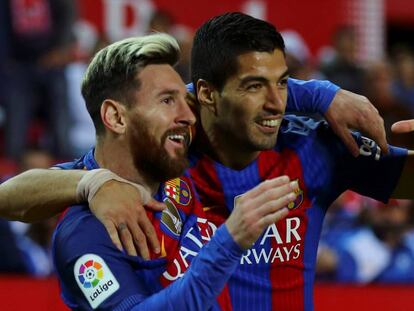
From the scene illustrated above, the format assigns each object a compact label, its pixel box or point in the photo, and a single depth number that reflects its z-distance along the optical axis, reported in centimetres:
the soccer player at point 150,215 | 602
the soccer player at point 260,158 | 740
